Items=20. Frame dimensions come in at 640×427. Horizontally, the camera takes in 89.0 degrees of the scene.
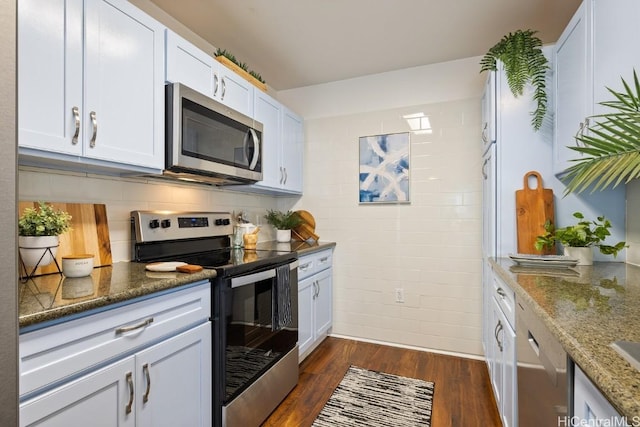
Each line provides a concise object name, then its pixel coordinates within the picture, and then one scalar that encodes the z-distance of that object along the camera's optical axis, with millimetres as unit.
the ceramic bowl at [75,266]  1335
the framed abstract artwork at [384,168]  2932
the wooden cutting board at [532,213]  1870
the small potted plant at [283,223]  3059
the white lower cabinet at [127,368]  937
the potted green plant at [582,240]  1642
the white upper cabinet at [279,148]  2566
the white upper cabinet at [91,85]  1171
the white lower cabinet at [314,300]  2492
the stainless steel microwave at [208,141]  1705
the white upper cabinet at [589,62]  1195
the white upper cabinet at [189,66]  1723
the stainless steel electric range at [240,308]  1568
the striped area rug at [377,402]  1865
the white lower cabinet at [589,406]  566
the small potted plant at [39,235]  1257
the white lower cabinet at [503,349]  1424
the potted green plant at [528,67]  1895
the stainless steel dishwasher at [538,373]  805
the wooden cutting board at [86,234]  1496
